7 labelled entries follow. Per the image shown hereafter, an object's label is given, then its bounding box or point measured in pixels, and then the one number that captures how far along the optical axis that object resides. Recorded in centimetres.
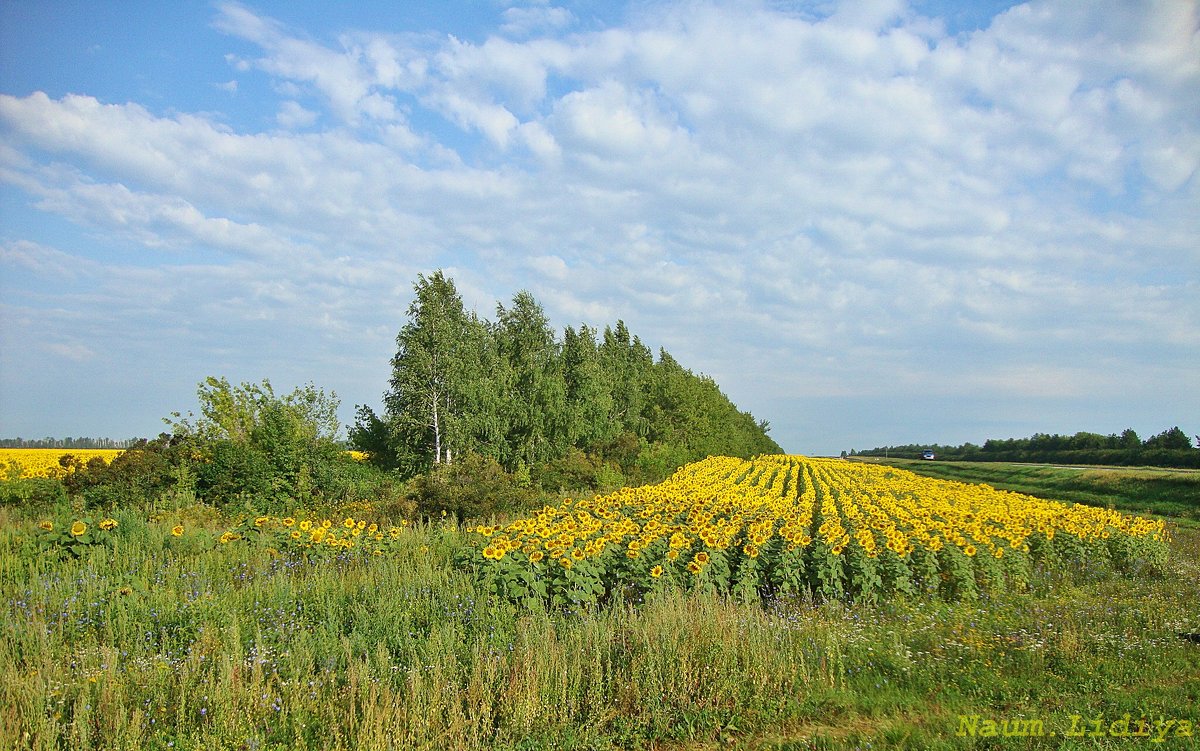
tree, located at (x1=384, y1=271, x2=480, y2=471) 2373
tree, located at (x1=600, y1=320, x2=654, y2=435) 3834
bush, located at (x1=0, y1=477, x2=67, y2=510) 1402
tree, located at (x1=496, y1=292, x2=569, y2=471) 2600
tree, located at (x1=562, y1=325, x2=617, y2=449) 2828
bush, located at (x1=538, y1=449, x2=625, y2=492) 2275
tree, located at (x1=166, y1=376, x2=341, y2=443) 1841
